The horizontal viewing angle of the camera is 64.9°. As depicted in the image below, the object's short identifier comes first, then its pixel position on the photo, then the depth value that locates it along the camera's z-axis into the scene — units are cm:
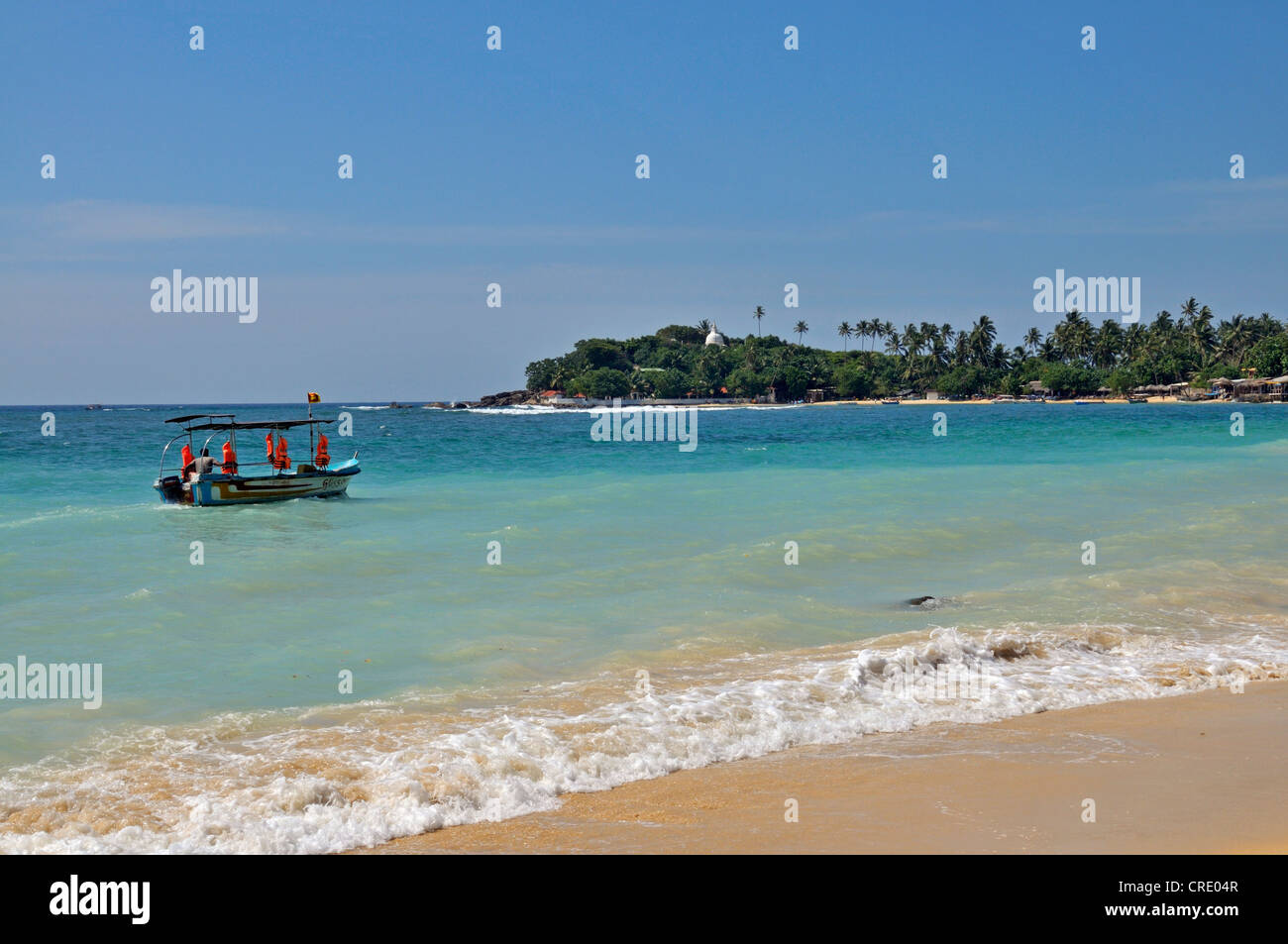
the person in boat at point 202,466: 2777
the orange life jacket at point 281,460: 3014
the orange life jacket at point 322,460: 3073
